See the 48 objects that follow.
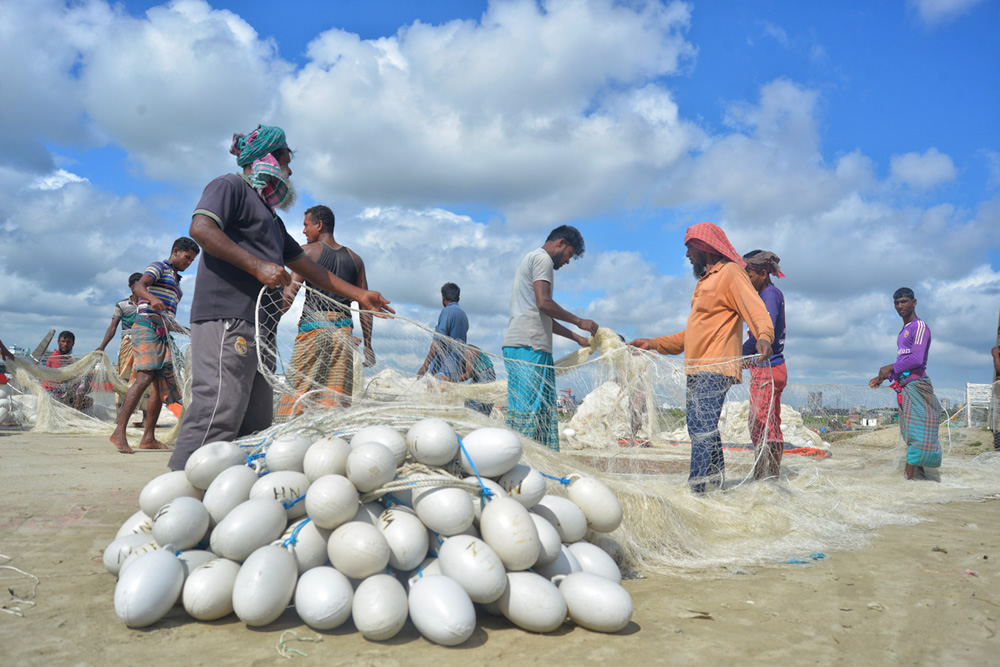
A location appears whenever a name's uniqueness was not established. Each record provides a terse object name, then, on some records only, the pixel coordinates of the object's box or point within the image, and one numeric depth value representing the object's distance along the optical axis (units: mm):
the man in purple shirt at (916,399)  6754
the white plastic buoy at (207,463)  2611
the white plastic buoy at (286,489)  2461
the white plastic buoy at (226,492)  2486
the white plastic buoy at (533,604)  2164
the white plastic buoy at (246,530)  2271
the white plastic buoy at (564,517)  2664
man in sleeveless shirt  4211
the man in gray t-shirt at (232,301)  3150
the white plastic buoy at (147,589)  2086
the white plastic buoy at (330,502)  2291
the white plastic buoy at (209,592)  2174
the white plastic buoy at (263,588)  2100
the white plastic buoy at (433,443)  2547
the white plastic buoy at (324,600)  2096
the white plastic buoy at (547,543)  2393
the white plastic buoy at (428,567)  2303
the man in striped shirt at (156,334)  6711
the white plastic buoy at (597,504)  2789
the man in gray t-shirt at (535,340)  5020
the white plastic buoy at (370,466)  2389
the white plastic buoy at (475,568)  2145
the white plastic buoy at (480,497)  2477
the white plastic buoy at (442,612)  2014
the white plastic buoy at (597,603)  2178
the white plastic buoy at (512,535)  2260
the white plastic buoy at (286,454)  2598
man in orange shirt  4582
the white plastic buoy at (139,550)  2402
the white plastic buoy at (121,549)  2510
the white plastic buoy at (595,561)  2531
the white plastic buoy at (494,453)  2594
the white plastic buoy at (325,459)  2486
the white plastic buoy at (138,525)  2686
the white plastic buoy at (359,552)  2189
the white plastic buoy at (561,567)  2436
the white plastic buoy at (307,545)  2303
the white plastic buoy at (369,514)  2410
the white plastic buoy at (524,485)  2592
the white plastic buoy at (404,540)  2266
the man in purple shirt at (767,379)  5152
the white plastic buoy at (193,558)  2312
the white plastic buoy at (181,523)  2348
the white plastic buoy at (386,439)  2590
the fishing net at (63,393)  8930
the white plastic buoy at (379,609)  2043
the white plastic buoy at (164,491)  2621
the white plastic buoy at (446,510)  2314
